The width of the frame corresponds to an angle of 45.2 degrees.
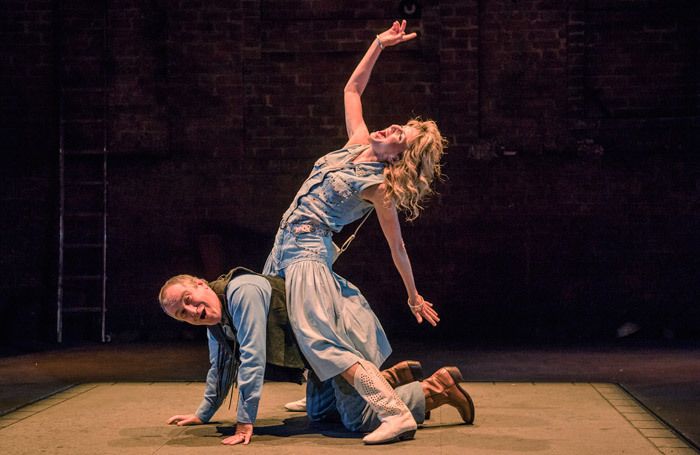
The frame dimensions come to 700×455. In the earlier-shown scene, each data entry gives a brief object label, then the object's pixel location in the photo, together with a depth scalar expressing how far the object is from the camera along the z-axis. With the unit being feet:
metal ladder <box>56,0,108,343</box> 28.14
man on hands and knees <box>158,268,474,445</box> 11.30
